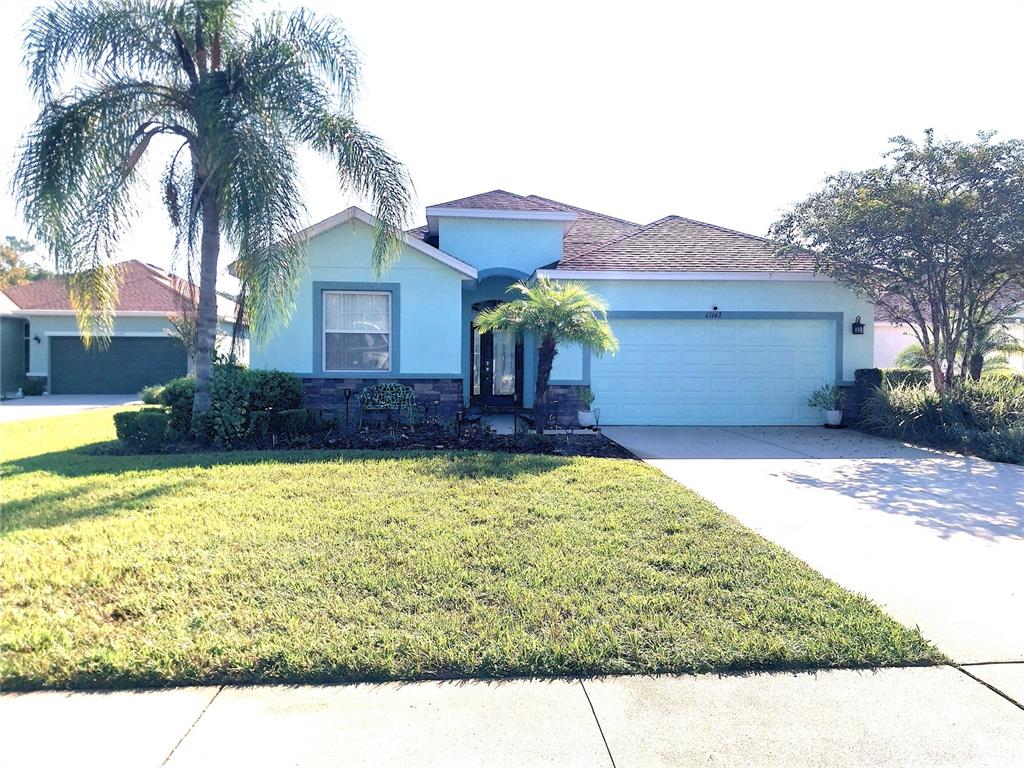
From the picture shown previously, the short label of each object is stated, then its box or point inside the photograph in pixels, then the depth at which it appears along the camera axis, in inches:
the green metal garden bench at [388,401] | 482.0
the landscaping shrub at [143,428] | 392.5
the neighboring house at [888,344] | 953.6
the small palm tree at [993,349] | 569.3
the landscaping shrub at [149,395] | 674.4
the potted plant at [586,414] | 523.8
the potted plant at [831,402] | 539.2
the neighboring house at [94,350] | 874.1
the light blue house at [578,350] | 493.7
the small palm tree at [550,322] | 393.1
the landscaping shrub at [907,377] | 546.0
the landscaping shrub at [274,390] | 428.5
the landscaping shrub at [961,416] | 401.4
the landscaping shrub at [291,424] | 415.8
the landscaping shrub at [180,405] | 403.5
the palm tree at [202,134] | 347.6
